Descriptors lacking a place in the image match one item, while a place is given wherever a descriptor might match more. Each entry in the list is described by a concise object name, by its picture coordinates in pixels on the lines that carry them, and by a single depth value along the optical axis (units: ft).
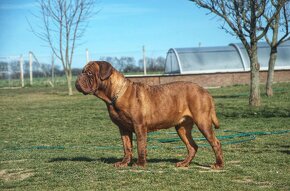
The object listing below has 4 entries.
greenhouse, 125.08
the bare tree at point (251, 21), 62.95
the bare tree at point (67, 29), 114.73
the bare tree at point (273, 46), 77.26
